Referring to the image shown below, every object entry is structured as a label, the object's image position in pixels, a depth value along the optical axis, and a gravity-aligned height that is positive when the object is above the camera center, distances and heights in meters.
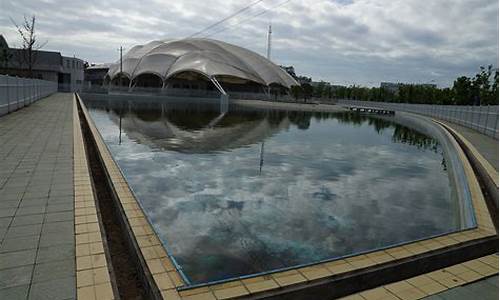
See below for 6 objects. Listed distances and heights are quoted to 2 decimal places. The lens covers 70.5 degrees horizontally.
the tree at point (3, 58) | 40.94 +3.84
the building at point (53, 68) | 56.99 +4.52
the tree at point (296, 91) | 64.74 +3.33
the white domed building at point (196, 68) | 62.56 +6.45
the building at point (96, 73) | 100.94 +6.66
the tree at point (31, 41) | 38.41 +5.56
